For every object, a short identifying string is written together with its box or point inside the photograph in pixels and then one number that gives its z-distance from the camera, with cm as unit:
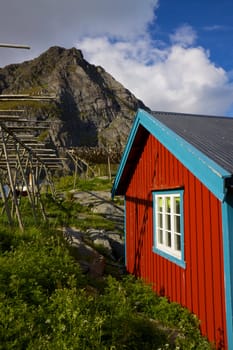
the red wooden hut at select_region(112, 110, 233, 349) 476
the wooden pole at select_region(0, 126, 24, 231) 846
